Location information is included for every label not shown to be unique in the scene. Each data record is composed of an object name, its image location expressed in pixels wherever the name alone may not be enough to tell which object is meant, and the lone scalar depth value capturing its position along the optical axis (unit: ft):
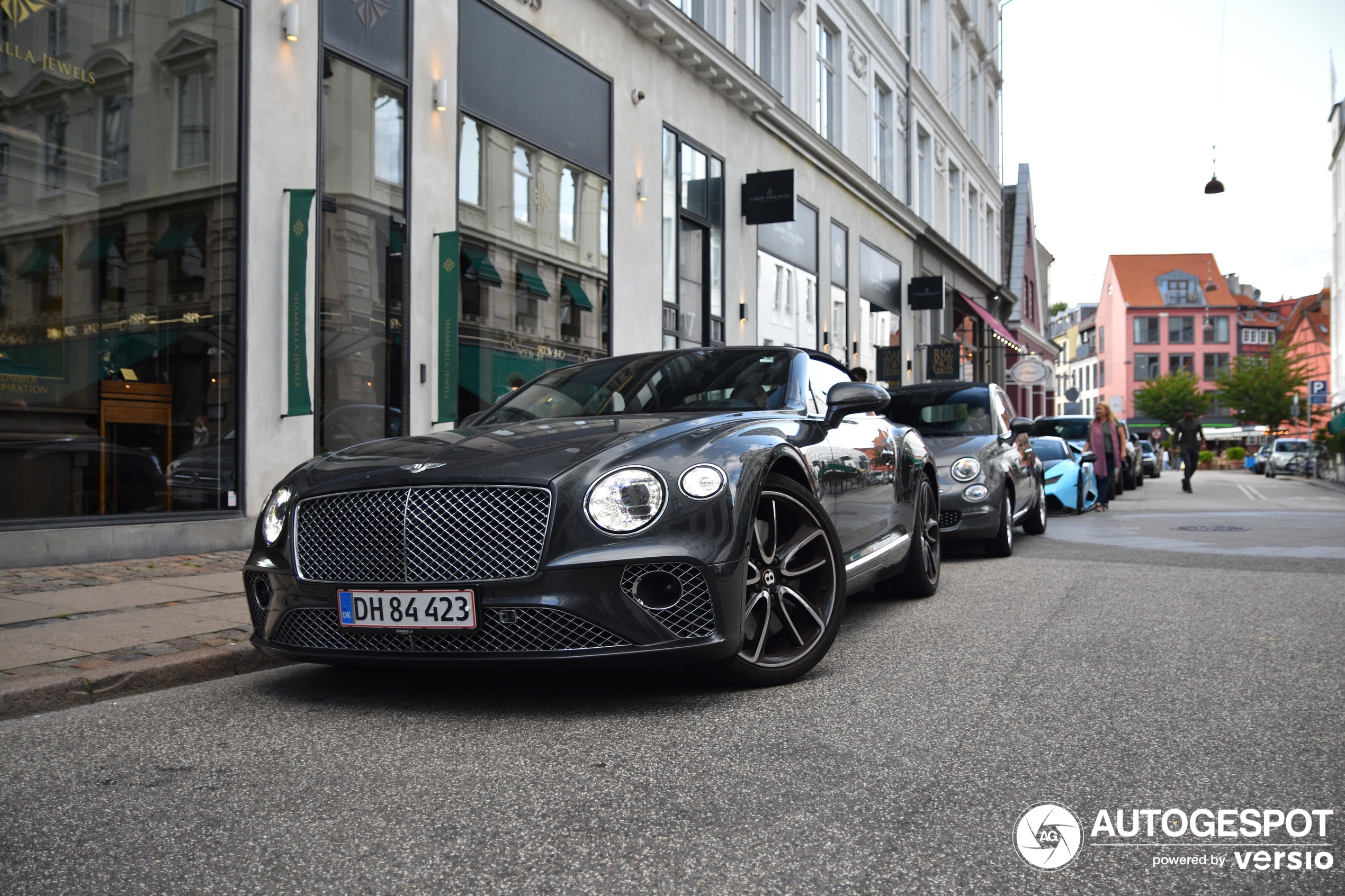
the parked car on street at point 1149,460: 115.44
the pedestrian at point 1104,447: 56.59
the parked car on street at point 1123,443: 74.69
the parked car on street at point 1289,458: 143.43
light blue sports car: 53.42
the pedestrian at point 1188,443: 80.28
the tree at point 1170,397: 269.64
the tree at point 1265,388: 217.56
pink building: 304.30
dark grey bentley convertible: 12.03
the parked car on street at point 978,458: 30.32
